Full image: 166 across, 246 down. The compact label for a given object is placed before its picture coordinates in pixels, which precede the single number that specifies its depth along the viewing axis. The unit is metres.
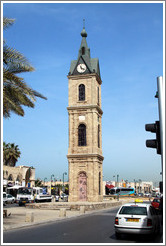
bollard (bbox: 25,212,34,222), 18.89
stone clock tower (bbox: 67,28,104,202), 46.03
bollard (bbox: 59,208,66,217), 23.44
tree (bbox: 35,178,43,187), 94.62
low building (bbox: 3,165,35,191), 65.12
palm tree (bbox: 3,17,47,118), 17.28
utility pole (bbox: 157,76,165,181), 7.09
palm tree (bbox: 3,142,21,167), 67.94
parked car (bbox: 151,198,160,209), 31.85
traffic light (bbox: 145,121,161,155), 8.05
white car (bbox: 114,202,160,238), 12.33
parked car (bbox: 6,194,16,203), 53.12
